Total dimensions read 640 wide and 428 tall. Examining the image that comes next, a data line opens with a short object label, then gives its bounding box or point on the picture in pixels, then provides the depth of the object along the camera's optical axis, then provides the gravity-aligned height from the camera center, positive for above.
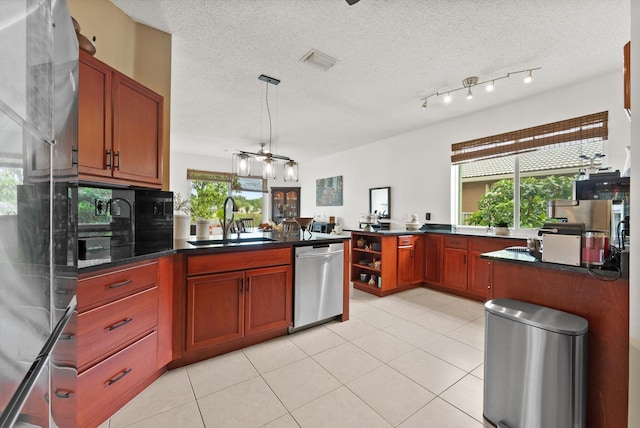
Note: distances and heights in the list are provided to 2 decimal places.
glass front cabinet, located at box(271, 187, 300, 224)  7.81 +0.29
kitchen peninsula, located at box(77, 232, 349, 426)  1.35 -0.69
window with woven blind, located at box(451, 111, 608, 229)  3.09 +0.67
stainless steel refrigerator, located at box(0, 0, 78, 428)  0.48 -0.02
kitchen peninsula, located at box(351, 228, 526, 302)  3.47 -0.73
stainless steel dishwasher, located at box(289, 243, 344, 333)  2.41 -0.72
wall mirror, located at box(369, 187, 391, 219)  5.32 +0.24
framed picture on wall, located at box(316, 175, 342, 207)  6.72 +0.57
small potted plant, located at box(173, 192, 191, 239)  2.28 -0.15
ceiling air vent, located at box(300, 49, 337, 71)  2.49 +1.56
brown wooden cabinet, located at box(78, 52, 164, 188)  1.56 +0.56
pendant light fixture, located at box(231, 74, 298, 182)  3.09 +0.61
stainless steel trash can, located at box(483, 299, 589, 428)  1.17 -0.76
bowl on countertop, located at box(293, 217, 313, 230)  2.79 -0.11
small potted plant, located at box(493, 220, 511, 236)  3.50 -0.20
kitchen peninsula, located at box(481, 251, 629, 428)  1.21 -0.52
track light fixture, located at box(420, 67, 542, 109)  2.77 +1.56
